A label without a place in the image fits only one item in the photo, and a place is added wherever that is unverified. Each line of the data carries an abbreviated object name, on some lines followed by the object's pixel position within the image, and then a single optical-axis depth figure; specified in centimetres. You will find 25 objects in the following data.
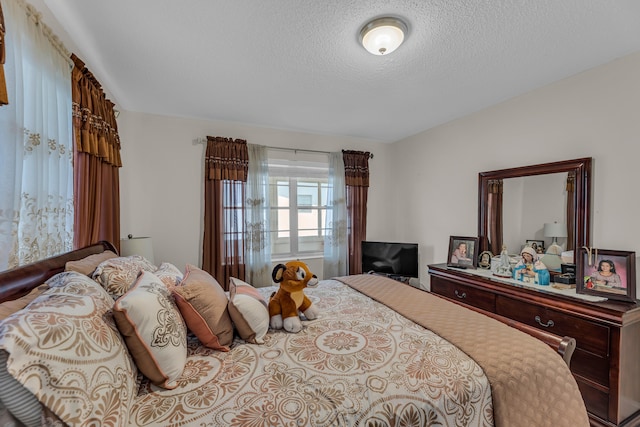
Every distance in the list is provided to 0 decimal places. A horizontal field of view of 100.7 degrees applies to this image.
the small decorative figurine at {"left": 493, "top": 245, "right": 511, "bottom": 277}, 232
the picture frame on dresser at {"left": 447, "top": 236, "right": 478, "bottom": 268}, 264
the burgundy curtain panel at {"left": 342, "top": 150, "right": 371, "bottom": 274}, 365
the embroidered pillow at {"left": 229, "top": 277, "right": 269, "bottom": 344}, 127
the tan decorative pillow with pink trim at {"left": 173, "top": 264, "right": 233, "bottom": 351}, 117
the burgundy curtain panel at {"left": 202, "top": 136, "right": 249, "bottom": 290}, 295
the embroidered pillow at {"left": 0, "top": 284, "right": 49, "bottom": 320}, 76
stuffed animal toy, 140
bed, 69
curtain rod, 298
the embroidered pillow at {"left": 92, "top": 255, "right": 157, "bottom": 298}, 116
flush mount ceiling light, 145
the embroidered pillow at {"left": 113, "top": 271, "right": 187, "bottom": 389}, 92
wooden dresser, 150
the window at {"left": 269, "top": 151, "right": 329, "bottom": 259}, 346
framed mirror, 197
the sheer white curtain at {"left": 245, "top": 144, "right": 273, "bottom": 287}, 314
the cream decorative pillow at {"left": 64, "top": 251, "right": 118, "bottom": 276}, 115
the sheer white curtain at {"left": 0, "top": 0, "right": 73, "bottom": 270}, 102
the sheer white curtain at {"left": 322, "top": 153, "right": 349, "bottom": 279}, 358
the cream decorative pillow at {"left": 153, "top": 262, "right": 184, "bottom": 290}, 139
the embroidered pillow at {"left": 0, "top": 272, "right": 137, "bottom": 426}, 60
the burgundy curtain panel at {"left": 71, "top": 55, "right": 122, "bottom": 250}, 160
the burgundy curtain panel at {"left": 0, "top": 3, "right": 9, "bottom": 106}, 86
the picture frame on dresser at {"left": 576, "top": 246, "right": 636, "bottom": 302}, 164
